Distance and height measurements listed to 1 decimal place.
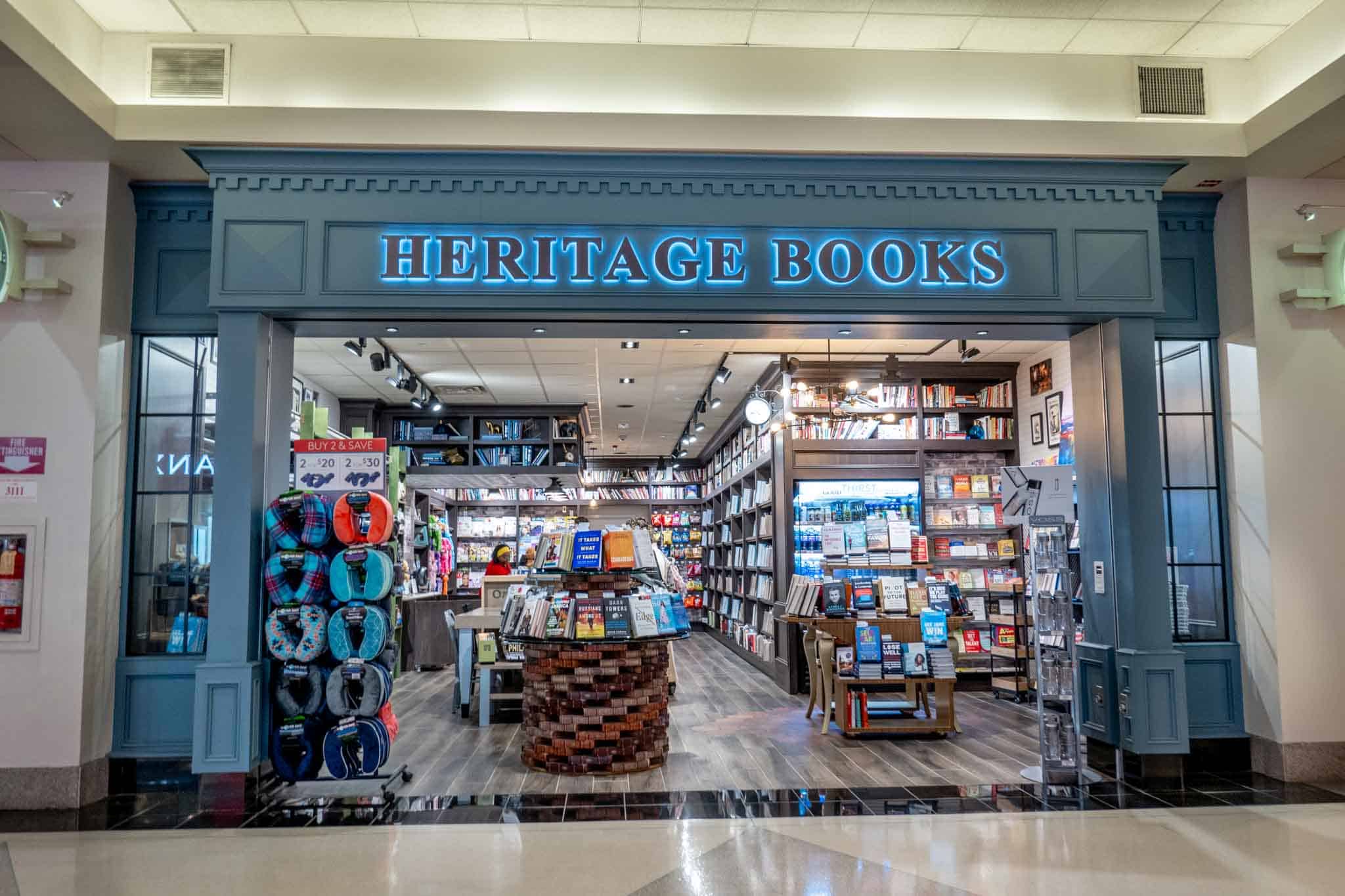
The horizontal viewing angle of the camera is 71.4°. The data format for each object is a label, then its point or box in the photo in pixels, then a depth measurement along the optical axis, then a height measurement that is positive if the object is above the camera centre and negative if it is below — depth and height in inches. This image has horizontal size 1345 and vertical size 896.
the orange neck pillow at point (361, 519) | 205.3 +4.1
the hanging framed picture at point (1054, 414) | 353.4 +46.7
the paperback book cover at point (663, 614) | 231.9 -19.2
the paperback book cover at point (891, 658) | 272.7 -35.2
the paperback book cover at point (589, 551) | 237.3 -3.5
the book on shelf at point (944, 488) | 387.9 +20.3
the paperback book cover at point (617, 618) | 226.5 -19.6
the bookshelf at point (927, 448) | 377.4 +36.1
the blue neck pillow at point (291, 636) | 201.3 -21.0
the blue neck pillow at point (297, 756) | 200.5 -46.6
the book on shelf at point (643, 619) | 227.9 -19.9
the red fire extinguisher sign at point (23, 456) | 203.6 +18.1
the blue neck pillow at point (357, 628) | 201.6 -20.4
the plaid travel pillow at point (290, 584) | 202.5 -8.6
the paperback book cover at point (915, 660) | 273.7 -36.0
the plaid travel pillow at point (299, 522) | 205.0 +3.6
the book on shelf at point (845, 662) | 272.8 -36.4
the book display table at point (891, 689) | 268.2 -45.3
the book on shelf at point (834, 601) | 295.6 -20.3
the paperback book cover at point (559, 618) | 226.8 -19.5
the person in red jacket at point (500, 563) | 404.5 -10.8
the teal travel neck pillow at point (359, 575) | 202.7 -8.0
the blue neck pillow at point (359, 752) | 200.7 -46.0
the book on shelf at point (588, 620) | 225.8 -19.9
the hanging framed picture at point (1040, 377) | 366.3 +63.1
